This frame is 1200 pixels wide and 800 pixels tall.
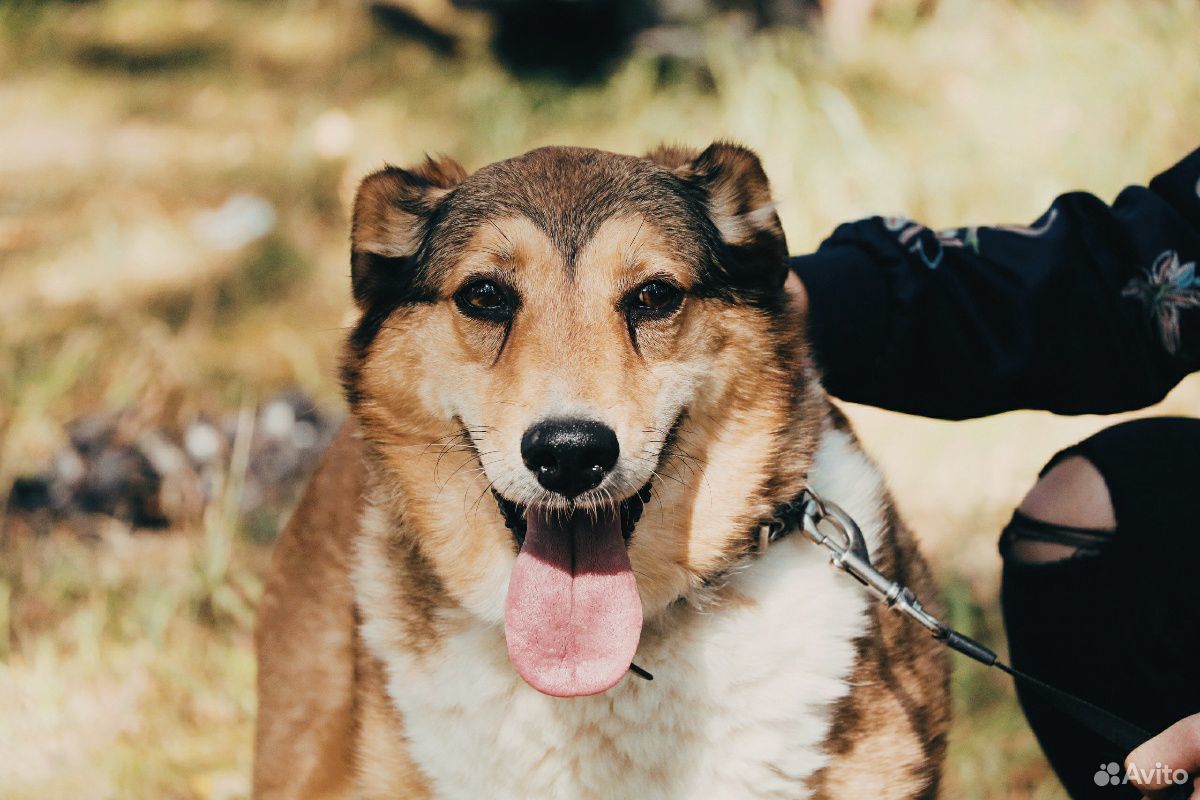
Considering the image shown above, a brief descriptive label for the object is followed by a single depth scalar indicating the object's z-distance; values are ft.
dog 2.98
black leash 2.87
